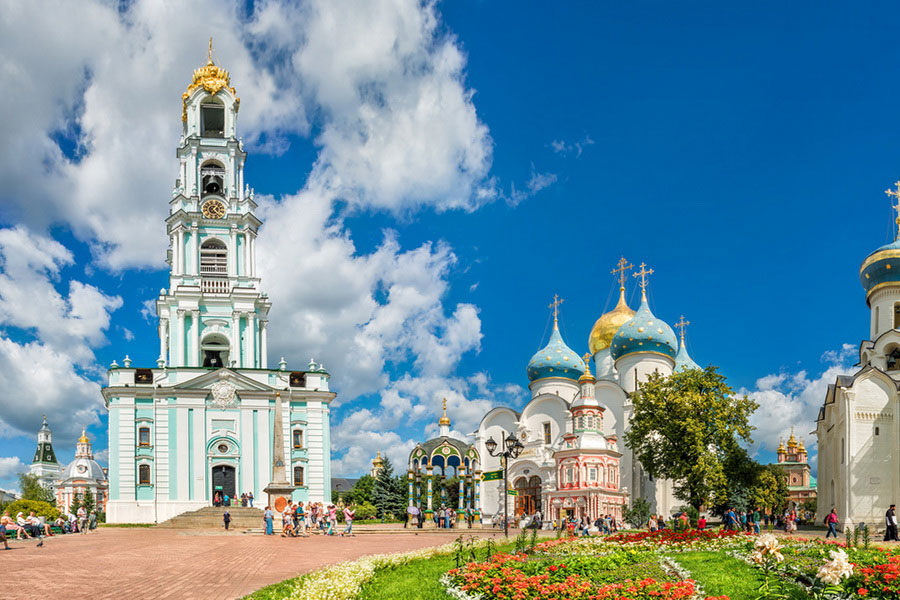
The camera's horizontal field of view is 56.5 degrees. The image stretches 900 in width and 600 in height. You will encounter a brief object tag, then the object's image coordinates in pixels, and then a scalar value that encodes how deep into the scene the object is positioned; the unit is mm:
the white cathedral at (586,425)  49281
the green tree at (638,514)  44938
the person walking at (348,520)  33800
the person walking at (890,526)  29078
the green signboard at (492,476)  31247
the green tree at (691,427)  35781
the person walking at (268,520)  31453
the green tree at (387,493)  65438
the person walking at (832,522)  29734
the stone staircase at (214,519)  38312
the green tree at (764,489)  38938
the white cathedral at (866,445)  39031
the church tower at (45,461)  136250
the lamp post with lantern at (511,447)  26058
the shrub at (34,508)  54400
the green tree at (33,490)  96000
